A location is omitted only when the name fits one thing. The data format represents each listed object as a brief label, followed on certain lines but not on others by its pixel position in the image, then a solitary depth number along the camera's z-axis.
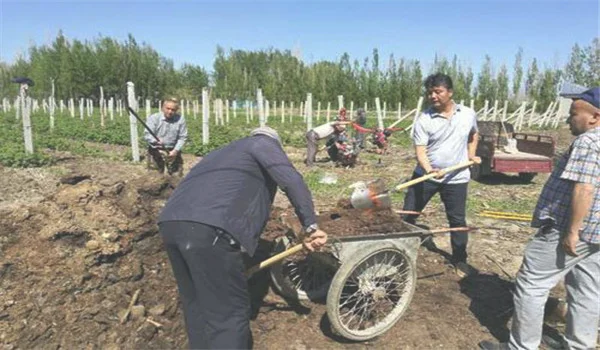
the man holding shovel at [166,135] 7.09
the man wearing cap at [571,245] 2.79
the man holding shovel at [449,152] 4.55
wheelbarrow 3.25
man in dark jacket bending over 2.59
